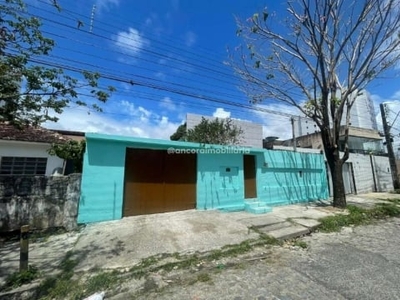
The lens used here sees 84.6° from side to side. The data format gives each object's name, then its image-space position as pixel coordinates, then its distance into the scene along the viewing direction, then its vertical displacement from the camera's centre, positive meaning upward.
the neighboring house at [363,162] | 13.70 +1.01
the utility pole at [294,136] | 14.95 +2.86
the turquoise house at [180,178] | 6.50 +0.05
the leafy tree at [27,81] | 4.44 +2.07
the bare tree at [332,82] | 8.42 +3.84
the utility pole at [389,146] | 14.95 +2.12
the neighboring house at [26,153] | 9.06 +1.17
